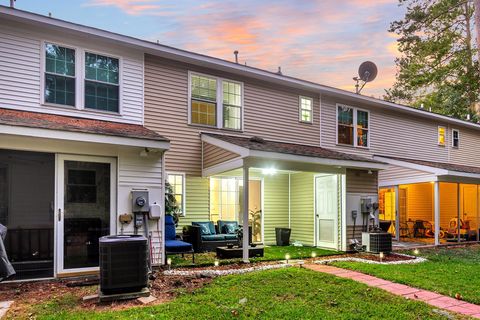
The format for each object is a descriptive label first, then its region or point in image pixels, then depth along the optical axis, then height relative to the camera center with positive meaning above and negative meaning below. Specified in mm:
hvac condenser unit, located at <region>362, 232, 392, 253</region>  9930 -1672
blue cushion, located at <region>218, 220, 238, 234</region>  10523 -1346
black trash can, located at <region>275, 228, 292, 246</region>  11781 -1779
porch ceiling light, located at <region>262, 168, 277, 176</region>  11605 +194
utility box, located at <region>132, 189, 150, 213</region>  7590 -459
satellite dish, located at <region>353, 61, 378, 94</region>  15562 +4213
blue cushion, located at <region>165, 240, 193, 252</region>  7891 -1407
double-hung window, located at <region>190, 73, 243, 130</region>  10531 +2167
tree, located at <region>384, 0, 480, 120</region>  18641 +7102
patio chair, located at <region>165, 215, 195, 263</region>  7914 -1353
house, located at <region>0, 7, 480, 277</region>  6773 +737
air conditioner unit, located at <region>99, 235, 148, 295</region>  5305 -1204
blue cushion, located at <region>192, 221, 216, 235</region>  9932 -1263
